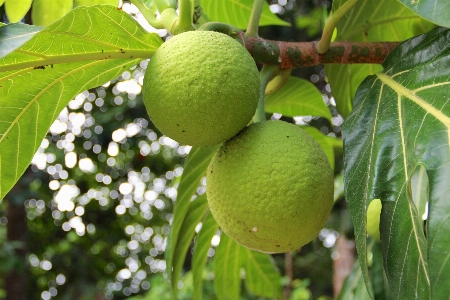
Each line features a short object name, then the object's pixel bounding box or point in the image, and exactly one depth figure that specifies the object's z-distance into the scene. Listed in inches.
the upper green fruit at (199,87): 29.8
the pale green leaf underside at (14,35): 23.5
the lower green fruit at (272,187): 30.3
